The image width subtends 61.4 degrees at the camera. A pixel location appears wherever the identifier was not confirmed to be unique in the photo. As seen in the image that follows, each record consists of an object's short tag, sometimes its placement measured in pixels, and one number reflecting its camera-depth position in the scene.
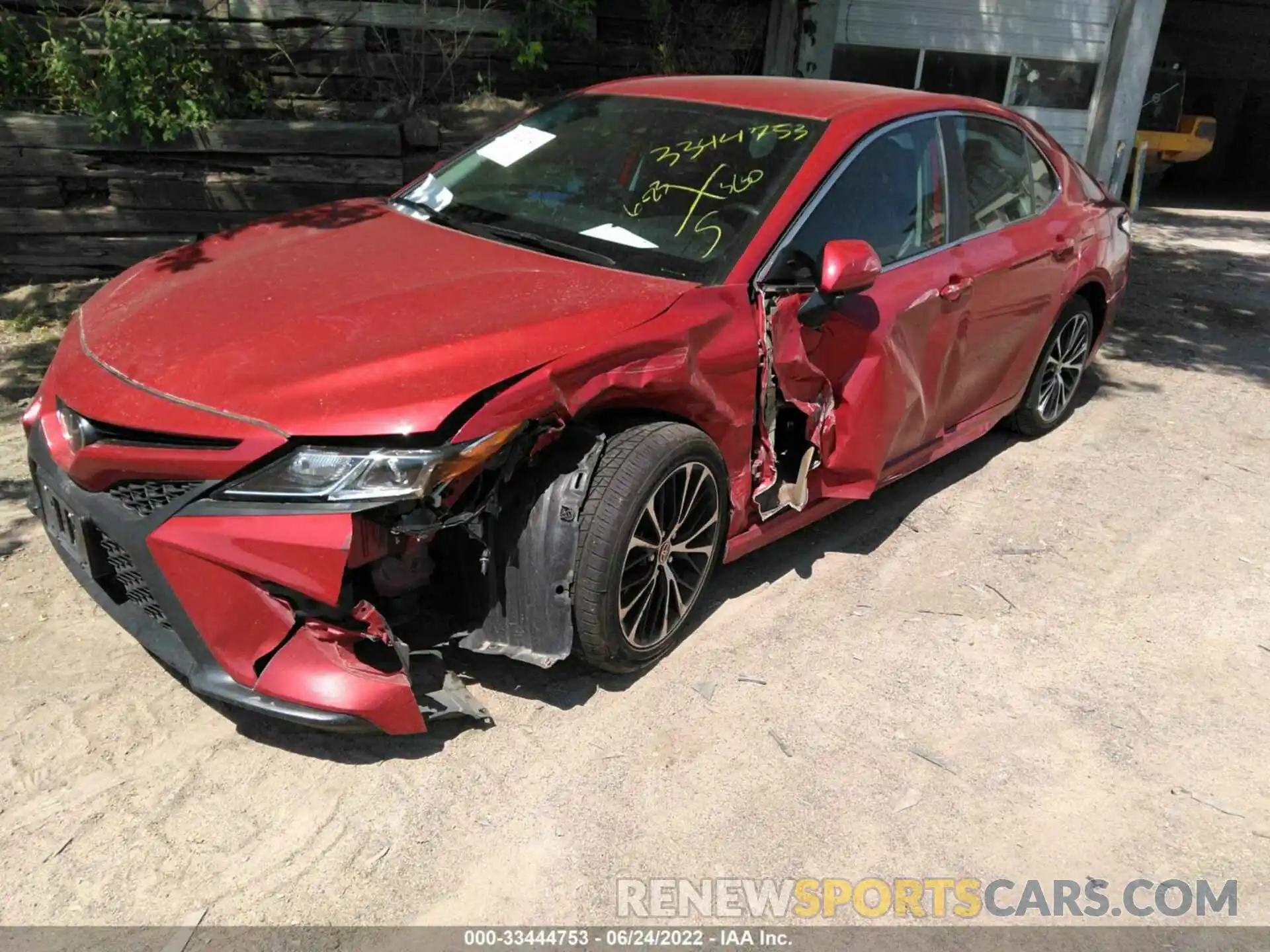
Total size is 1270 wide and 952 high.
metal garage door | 9.67
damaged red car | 2.70
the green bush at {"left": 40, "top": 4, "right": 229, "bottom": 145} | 6.35
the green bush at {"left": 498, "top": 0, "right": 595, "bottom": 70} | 7.43
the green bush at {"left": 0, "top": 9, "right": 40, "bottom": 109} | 6.54
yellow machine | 12.38
